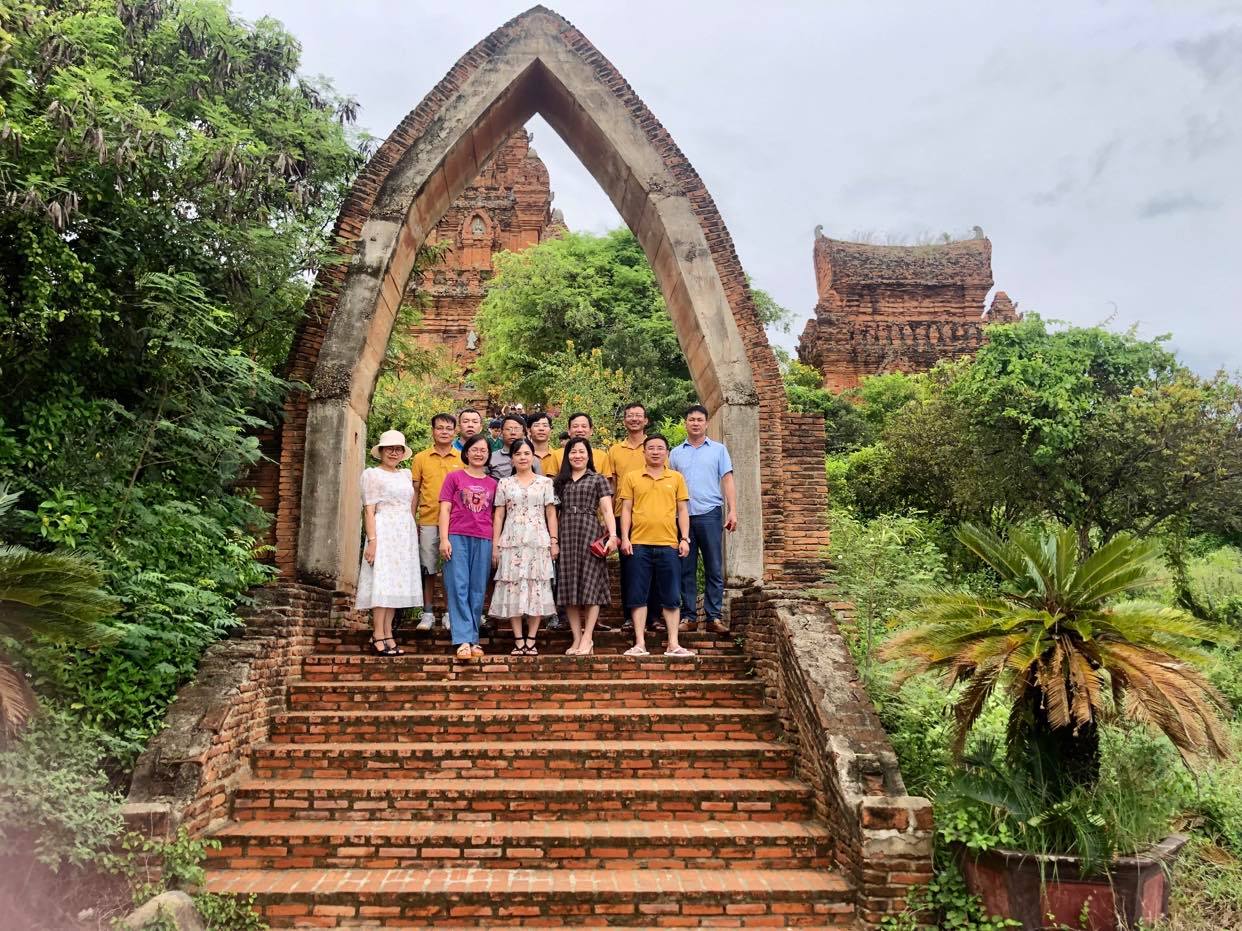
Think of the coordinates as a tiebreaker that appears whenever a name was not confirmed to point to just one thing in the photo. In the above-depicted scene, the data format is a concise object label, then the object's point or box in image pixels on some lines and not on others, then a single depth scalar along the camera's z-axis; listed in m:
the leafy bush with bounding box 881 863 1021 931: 4.50
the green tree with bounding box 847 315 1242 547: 13.90
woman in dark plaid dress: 6.83
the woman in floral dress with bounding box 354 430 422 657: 6.69
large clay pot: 4.33
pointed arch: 8.20
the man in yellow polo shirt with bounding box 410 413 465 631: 7.32
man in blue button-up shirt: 7.48
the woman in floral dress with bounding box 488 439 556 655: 6.73
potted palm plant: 4.38
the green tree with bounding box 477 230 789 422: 18.69
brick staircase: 4.57
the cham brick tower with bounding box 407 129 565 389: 27.72
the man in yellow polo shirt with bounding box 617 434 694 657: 6.90
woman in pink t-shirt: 6.71
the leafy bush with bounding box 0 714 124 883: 4.34
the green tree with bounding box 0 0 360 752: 5.38
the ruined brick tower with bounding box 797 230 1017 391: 27.45
